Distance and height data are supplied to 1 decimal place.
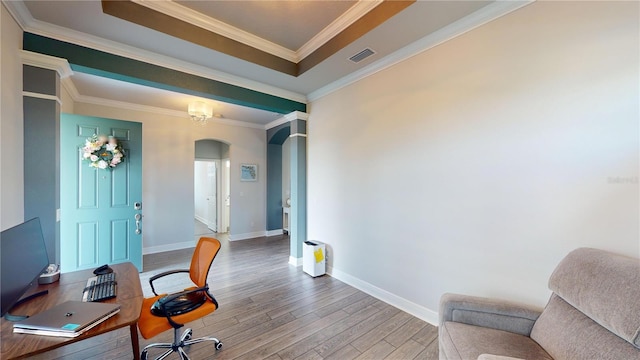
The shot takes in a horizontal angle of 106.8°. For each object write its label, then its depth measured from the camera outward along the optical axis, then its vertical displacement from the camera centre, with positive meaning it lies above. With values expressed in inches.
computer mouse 70.7 -26.9
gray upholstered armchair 43.1 -31.7
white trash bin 136.6 -45.7
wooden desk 40.3 -27.8
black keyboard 57.0 -27.3
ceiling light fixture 158.8 +47.9
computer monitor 45.0 -16.9
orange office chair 65.3 -37.9
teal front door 125.4 -9.9
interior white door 265.3 -18.5
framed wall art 227.1 +8.1
